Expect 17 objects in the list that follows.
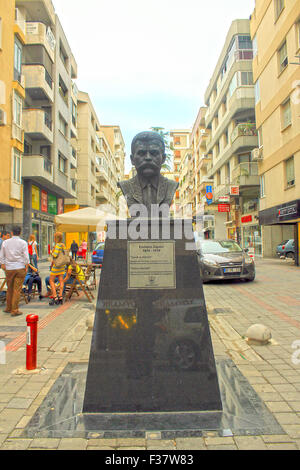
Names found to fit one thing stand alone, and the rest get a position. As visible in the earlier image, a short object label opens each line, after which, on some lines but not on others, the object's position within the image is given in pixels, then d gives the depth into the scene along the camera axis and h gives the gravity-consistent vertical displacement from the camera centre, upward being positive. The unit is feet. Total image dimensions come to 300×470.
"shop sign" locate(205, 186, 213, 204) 107.04 +15.42
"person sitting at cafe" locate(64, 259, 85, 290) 26.12 -2.47
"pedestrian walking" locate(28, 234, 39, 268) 38.12 -0.74
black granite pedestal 9.30 -2.70
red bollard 11.97 -3.78
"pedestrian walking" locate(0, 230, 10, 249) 30.10 +0.70
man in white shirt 21.43 -1.43
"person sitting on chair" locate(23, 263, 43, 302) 27.22 -3.26
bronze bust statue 12.95 +2.68
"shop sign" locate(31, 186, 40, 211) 67.40 +9.78
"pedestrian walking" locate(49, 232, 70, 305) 25.50 -1.80
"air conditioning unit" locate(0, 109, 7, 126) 50.93 +20.17
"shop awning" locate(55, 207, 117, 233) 32.86 +2.55
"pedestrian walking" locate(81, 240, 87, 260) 66.31 -1.24
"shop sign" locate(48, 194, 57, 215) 80.28 +9.90
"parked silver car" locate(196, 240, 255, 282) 34.47 -2.56
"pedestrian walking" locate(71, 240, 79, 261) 76.19 -1.59
